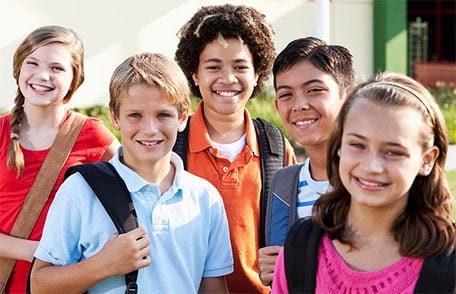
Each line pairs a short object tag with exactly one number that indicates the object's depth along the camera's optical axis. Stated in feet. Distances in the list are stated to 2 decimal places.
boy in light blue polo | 9.19
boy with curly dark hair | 11.25
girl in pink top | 7.68
